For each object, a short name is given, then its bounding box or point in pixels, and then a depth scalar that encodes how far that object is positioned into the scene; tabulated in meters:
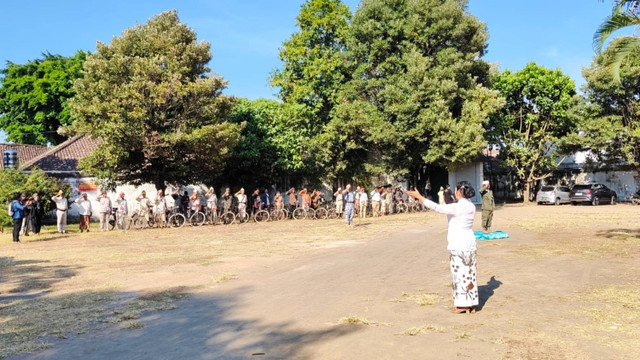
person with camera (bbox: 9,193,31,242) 18.28
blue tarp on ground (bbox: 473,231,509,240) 15.95
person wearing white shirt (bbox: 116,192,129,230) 22.52
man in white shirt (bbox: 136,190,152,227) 23.38
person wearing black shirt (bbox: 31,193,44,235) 21.26
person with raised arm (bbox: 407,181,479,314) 7.07
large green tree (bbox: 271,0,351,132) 31.20
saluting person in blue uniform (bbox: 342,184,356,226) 21.08
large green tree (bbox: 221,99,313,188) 29.91
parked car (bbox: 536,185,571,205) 37.78
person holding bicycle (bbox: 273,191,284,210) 27.45
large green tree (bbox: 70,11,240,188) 22.31
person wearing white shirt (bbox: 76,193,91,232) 22.06
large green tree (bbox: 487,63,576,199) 36.78
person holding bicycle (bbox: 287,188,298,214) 28.05
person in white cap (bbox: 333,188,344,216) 27.21
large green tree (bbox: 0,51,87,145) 42.25
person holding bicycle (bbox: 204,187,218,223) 24.55
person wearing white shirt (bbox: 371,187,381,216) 28.28
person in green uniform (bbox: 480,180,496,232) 17.39
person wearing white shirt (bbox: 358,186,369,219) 26.60
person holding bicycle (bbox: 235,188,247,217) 25.55
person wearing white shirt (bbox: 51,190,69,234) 20.92
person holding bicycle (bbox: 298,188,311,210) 27.88
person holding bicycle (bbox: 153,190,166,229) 23.47
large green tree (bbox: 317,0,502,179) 28.80
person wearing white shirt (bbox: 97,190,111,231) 22.19
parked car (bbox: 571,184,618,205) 36.72
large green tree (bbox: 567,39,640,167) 33.88
